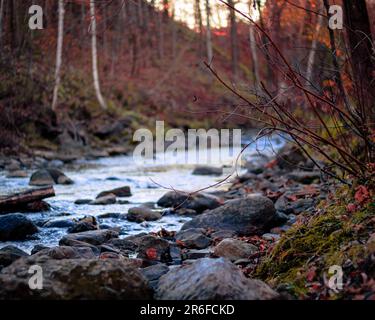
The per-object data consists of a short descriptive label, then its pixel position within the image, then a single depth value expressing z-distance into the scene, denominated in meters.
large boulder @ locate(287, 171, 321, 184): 9.84
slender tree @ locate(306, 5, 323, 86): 11.99
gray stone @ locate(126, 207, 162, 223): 7.45
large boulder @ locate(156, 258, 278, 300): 3.05
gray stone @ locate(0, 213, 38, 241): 5.90
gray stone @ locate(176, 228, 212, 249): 5.62
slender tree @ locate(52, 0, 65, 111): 18.75
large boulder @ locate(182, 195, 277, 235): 6.29
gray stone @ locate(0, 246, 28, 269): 4.30
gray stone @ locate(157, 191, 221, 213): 8.28
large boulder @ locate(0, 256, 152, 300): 3.07
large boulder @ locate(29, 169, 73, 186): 10.35
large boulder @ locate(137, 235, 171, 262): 5.01
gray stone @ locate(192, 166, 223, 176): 13.14
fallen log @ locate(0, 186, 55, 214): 7.25
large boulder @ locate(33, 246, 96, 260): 4.17
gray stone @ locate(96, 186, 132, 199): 9.62
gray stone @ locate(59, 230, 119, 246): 5.49
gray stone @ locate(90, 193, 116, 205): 8.70
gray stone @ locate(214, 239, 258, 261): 4.79
